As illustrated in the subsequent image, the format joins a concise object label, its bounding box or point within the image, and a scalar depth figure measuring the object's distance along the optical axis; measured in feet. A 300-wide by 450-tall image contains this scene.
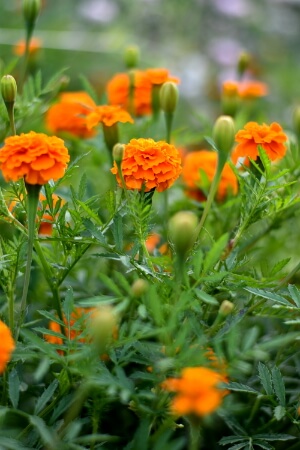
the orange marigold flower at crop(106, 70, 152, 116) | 4.94
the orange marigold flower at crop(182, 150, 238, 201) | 4.67
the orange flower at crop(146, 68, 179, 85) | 4.68
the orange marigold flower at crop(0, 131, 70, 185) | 3.77
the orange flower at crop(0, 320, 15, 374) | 3.54
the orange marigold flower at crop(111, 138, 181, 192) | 3.93
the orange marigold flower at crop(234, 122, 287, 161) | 4.09
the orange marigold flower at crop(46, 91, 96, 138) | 5.09
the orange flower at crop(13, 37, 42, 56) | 5.36
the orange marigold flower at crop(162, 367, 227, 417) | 3.42
